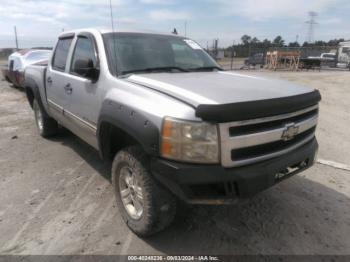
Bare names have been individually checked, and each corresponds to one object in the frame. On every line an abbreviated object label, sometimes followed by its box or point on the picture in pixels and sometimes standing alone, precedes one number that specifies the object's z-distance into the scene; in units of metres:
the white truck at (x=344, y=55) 31.48
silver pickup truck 2.34
